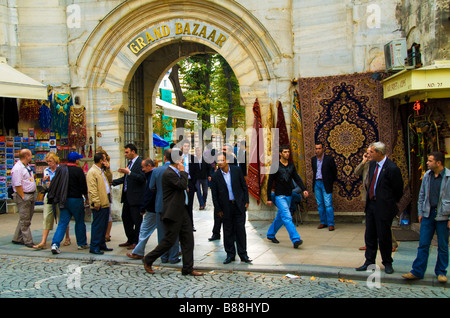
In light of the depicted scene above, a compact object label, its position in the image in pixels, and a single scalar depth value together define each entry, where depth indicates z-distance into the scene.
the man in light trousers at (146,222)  7.34
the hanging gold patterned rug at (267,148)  10.21
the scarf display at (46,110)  11.40
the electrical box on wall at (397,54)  8.66
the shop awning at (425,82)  7.25
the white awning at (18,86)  10.05
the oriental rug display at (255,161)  10.30
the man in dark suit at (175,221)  6.41
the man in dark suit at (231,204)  7.04
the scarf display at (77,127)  11.27
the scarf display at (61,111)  11.36
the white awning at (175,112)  16.58
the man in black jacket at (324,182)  9.38
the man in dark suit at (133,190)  7.91
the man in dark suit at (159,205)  7.09
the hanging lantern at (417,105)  8.34
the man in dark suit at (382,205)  6.17
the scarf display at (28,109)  11.43
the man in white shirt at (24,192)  8.30
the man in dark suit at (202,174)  11.84
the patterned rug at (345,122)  9.57
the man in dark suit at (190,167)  9.80
